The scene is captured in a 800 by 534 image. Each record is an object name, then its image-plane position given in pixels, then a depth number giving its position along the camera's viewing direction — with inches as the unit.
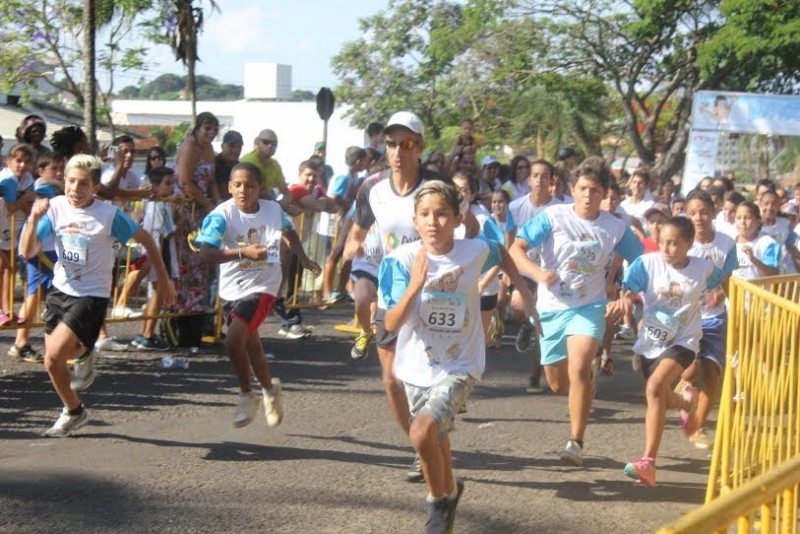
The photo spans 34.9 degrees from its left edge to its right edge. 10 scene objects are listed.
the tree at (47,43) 1079.6
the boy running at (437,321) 225.8
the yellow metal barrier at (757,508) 95.7
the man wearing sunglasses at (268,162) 476.7
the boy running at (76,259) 302.0
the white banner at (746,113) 798.5
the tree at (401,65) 1386.6
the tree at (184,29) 794.2
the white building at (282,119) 1824.6
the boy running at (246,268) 309.1
